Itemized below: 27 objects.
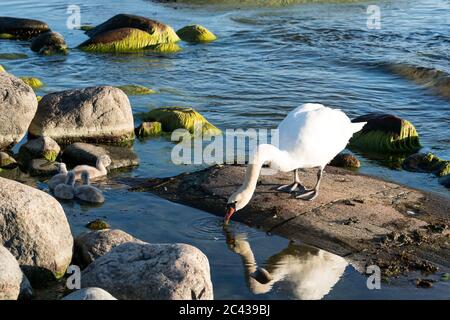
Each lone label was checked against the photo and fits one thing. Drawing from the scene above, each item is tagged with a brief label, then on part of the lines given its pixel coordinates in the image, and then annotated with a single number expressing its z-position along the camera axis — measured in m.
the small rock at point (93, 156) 11.64
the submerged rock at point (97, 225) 9.13
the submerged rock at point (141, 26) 21.66
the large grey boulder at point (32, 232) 7.69
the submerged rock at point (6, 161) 11.45
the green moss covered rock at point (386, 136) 13.02
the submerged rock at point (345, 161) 12.09
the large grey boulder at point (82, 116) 12.43
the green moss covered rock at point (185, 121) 13.48
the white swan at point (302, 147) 9.07
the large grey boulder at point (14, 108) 11.72
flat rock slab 8.51
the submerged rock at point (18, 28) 22.58
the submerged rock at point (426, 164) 11.79
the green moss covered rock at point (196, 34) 22.11
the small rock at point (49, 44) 20.22
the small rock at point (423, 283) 7.74
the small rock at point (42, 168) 11.24
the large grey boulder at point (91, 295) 6.45
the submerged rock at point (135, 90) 16.01
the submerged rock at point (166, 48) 21.16
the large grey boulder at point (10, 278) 6.90
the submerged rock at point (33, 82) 16.23
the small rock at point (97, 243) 7.99
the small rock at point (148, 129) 13.30
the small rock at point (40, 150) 11.72
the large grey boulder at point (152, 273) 6.98
